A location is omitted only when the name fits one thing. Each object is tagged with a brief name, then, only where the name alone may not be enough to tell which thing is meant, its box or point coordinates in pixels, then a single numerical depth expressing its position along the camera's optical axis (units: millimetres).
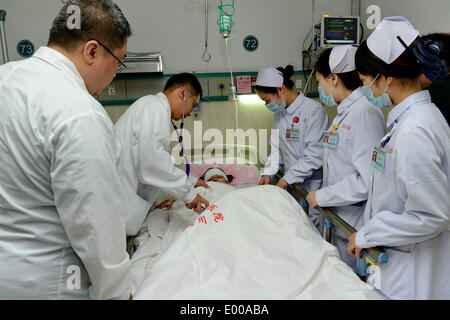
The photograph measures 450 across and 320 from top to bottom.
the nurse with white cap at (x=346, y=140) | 1667
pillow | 3154
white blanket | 1250
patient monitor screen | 2914
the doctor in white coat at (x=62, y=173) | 849
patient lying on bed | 2965
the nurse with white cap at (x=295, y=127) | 2383
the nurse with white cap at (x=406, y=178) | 1130
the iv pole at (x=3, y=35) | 2521
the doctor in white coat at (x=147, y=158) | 1838
